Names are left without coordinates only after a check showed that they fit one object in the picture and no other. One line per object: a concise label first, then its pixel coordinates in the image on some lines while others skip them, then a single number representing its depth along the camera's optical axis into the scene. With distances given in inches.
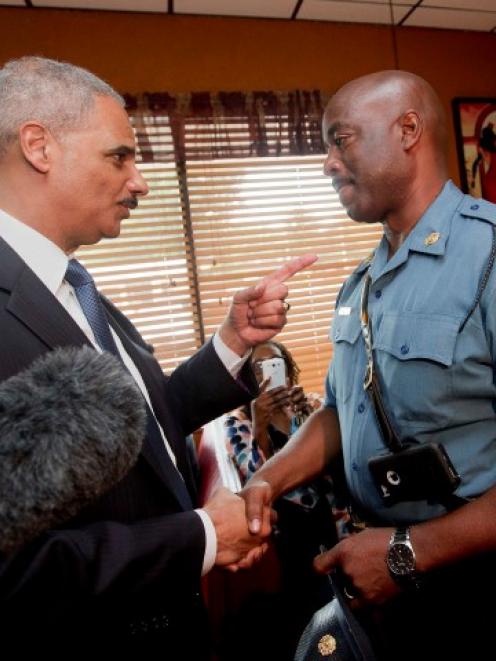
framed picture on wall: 141.3
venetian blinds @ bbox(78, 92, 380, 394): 122.8
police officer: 42.5
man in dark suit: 31.8
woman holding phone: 81.5
